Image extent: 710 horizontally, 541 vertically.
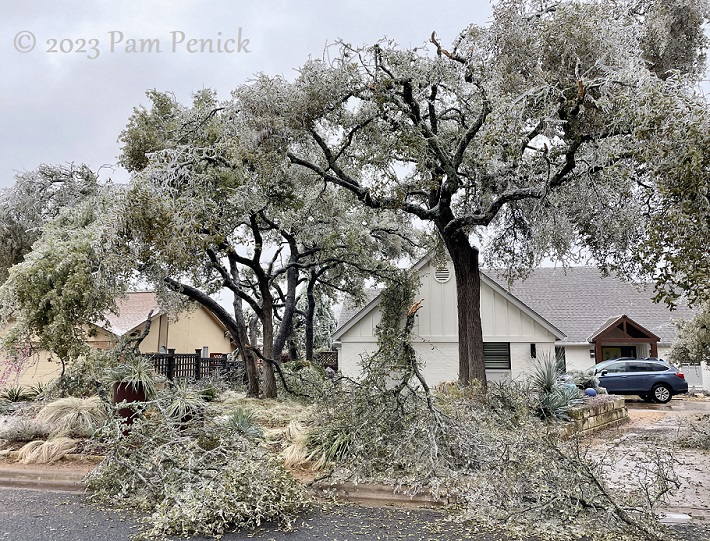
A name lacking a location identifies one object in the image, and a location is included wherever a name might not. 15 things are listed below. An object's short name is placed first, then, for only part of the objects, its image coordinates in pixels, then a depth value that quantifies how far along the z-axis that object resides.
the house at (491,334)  16.22
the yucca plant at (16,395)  10.16
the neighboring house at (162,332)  17.72
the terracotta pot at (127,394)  7.12
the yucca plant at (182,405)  6.73
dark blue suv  16.86
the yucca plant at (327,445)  6.46
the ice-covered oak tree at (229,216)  6.97
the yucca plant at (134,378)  7.17
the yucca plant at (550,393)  9.10
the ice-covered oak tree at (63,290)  6.66
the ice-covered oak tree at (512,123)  6.42
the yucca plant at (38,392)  9.66
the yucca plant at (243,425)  7.02
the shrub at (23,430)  7.76
